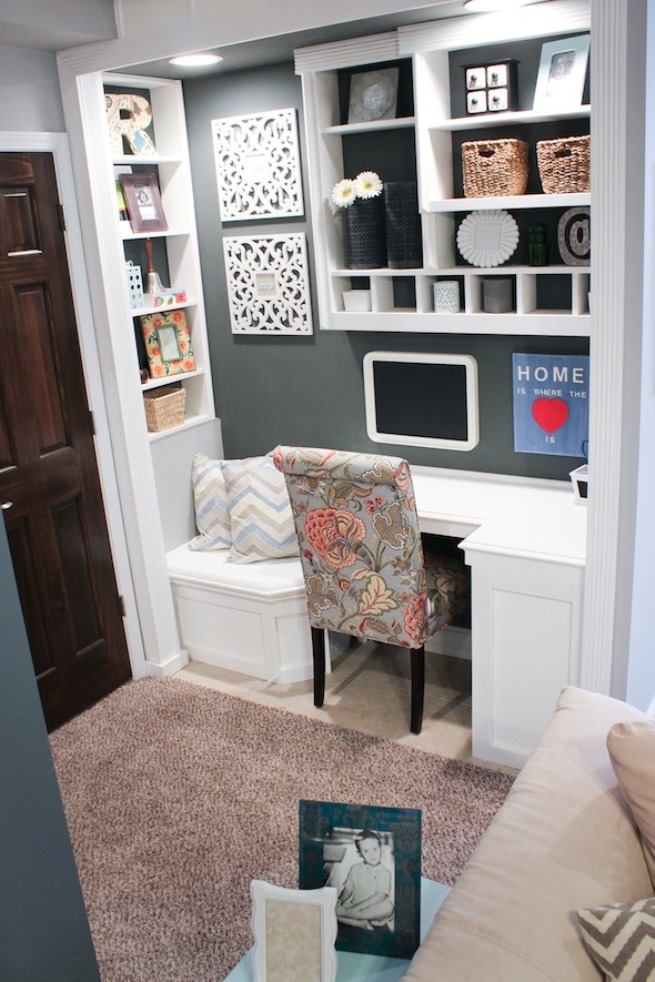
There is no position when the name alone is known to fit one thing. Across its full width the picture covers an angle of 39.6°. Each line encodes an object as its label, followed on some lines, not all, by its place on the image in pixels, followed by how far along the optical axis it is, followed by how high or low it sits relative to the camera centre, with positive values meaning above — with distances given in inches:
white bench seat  137.9 -57.7
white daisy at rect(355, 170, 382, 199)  127.2 +4.4
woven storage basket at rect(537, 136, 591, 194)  110.0 +4.6
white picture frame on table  60.5 -45.3
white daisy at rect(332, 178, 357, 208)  128.6 +3.6
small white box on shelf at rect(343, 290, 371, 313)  134.9 -11.6
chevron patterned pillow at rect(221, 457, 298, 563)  144.3 -44.2
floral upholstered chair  111.7 -41.7
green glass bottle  118.7 -4.9
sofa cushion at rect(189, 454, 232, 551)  152.6 -45.0
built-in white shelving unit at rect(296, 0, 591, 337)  112.8 +4.1
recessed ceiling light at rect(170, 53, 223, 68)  125.6 +23.0
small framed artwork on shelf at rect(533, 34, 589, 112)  110.3 +15.2
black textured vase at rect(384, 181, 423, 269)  125.6 -1.4
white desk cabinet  107.4 -47.3
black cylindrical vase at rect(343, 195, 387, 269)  129.6 -2.0
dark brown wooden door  121.2 -29.7
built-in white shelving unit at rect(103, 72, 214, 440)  143.3 +1.5
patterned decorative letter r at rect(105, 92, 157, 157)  136.5 +16.7
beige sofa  54.6 -42.4
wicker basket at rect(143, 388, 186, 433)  148.5 -27.7
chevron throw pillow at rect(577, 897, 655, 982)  52.1 -41.4
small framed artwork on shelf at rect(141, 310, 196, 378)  147.6 -17.5
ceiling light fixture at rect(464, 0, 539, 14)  104.6 +22.7
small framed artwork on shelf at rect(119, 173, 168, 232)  140.9 +5.0
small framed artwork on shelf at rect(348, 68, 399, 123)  126.5 +16.4
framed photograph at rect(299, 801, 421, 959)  63.6 -43.3
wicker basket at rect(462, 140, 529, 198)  116.0 +5.1
